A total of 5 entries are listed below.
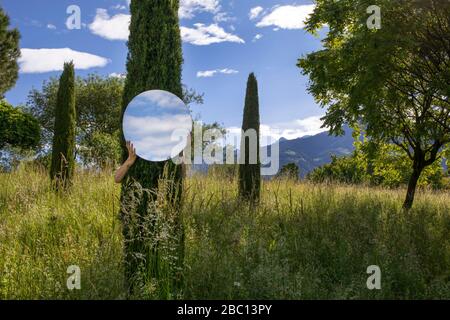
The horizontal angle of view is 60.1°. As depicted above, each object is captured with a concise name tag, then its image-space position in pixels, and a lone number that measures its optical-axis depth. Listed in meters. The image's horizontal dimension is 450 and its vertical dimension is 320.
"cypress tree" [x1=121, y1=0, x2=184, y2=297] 5.04
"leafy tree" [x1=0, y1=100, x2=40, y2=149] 17.94
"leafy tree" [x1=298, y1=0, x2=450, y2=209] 8.17
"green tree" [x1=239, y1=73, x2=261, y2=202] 11.38
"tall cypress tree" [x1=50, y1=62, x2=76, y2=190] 11.07
